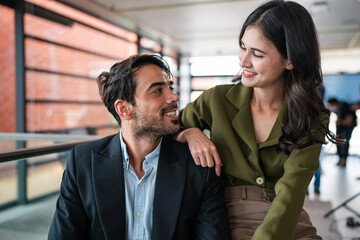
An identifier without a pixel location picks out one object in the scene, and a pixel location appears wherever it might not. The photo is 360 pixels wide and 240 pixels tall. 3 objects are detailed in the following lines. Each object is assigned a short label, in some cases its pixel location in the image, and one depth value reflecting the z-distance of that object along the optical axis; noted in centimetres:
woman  138
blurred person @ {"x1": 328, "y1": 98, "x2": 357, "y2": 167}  796
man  140
